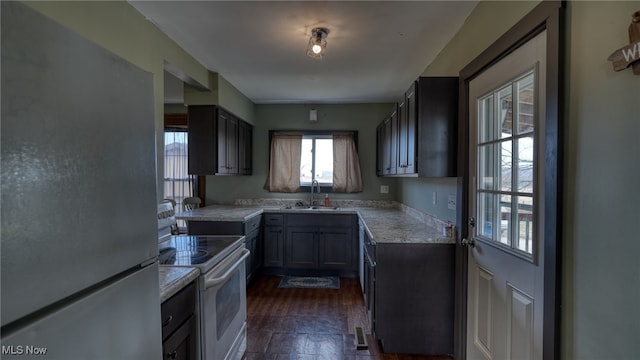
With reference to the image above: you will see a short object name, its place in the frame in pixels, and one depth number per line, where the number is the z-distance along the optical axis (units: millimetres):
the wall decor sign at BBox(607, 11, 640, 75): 821
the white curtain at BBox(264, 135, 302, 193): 4684
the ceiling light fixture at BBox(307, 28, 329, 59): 2284
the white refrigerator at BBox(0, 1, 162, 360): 524
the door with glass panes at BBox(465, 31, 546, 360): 1300
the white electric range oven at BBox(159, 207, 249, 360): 1521
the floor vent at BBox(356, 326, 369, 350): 2363
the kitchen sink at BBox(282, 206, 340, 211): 4198
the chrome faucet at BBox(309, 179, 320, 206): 4668
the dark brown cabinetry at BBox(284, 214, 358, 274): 4055
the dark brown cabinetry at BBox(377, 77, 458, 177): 2133
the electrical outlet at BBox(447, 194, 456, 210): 2285
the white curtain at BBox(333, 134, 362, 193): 4641
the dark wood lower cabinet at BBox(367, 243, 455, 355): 2188
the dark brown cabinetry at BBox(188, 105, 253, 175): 3398
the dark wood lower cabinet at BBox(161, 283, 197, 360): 1196
